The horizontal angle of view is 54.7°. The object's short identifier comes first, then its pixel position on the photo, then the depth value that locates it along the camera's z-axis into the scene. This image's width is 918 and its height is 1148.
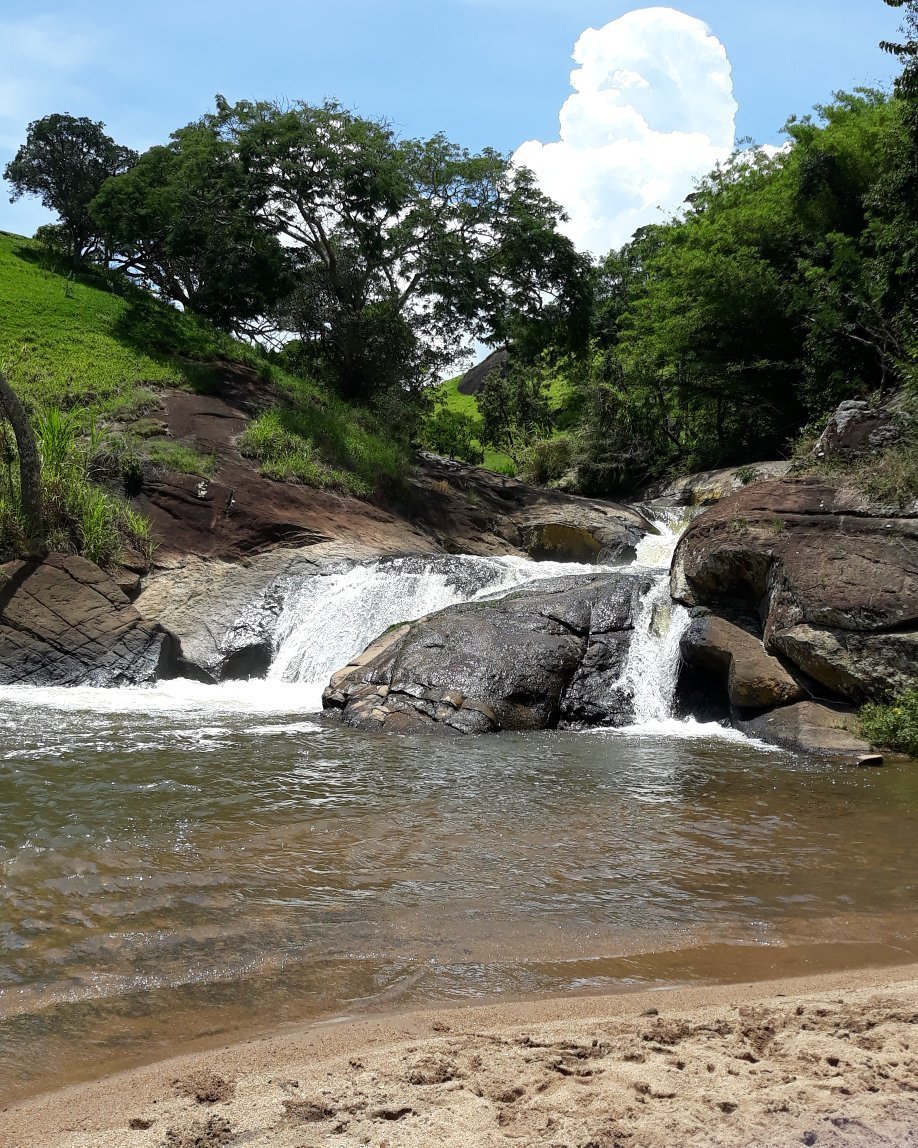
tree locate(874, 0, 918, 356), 16.33
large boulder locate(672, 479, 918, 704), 9.48
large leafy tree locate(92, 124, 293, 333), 23.08
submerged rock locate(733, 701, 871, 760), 8.84
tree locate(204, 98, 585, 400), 22.98
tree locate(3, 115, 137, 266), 27.62
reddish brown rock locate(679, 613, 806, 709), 9.87
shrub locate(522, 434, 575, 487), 28.83
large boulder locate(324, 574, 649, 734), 10.16
